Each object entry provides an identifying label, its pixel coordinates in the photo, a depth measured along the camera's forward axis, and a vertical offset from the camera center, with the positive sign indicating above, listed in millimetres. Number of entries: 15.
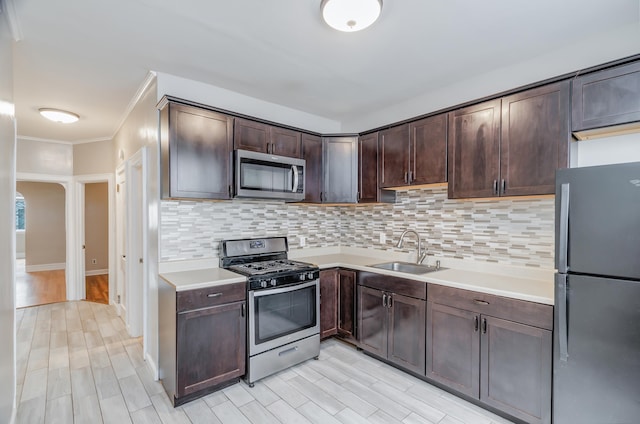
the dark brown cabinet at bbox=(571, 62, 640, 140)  1816 +668
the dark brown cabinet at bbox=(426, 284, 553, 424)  1973 -1017
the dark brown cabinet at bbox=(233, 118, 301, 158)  2887 +692
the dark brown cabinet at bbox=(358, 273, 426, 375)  2631 -1103
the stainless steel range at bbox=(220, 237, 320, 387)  2604 -911
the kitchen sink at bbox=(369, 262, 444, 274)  3135 -637
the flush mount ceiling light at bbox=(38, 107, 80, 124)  3559 +1087
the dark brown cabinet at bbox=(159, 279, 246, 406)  2283 -1035
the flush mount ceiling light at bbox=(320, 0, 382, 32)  1694 +1117
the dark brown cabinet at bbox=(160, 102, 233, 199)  2506 +472
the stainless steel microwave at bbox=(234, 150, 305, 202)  2795 +305
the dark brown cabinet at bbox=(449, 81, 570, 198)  2117 +490
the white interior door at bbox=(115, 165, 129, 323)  3917 -447
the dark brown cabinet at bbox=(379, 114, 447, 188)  2785 +538
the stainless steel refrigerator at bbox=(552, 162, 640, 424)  1606 -490
